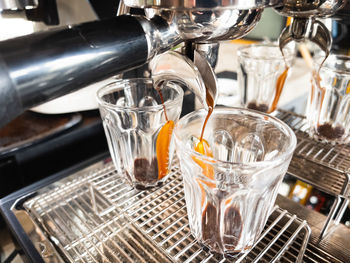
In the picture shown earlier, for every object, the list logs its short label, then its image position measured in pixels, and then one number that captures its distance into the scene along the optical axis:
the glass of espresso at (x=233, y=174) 0.27
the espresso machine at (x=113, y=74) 0.19
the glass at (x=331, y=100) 0.43
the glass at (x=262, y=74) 0.51
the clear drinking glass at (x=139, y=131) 0.38
